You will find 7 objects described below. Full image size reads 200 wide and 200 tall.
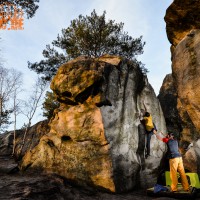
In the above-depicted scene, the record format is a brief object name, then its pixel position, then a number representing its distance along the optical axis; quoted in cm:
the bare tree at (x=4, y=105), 2200
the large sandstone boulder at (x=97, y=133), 987
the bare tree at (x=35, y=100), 2174
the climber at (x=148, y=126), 1197
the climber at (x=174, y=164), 873
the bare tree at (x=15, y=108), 2223
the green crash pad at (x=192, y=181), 913
